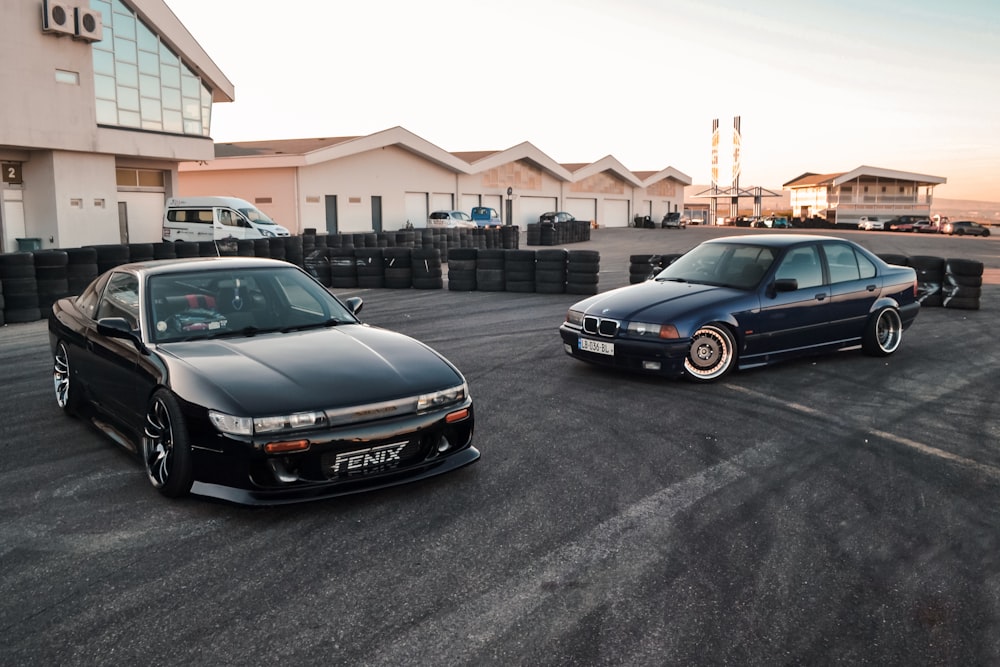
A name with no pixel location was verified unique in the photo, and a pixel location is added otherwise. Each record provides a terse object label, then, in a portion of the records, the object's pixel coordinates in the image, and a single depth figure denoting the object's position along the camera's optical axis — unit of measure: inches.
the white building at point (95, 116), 989.8
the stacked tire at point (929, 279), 538.9
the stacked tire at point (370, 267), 701.3
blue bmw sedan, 303.9
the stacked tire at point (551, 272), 623.8
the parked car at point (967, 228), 2214.6
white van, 1079.0
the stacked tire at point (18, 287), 484.1
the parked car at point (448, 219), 1630.2
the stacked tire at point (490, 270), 650.8
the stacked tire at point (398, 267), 690.2
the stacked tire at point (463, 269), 660.1
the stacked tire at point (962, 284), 526.0
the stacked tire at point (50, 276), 497.0
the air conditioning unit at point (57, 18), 991.6
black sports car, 167.8
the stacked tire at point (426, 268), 678.5
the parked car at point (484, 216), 1779.0
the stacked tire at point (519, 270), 635.5
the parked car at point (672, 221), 2586.1
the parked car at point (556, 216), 2042.1
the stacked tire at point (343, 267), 710.5
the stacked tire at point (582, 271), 616.7
